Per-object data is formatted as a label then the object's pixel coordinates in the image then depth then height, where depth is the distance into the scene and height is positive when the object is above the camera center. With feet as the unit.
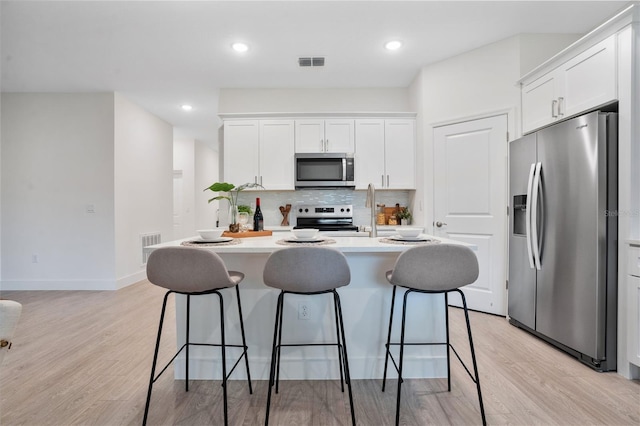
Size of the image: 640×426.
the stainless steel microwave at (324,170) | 13.34 +1.66
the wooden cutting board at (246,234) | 7.49 -0.53
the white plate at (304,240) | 6.26 -0.56
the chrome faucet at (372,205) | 6.67 +0.12
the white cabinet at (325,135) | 13.60 +3.14
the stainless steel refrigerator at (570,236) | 6.91 -0.62
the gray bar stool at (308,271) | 5.10 -0.94
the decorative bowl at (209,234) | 6.40 -0.45
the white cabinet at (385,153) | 13.57 +2.38
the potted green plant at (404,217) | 13.85 -0.28
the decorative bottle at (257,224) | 8.47 -0.33
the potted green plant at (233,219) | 7.73 -0.19
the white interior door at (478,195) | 10.62 +0.50
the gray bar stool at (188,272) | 5.09 -0.94
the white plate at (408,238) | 6.28 -0.54
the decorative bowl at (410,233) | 6.23 -0.43
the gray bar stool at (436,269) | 5.08 -0.92
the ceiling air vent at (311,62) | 11.60 +5.36
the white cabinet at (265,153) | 13.66 +2.41
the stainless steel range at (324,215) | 14.23 -0.19
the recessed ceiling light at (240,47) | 10.60 +5.38
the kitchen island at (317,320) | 6.65 -2.23
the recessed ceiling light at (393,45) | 10.51 +5.38
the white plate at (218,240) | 6.42 -0.57
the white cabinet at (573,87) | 7.00 +2.98
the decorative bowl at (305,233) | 6.24 -0.42
